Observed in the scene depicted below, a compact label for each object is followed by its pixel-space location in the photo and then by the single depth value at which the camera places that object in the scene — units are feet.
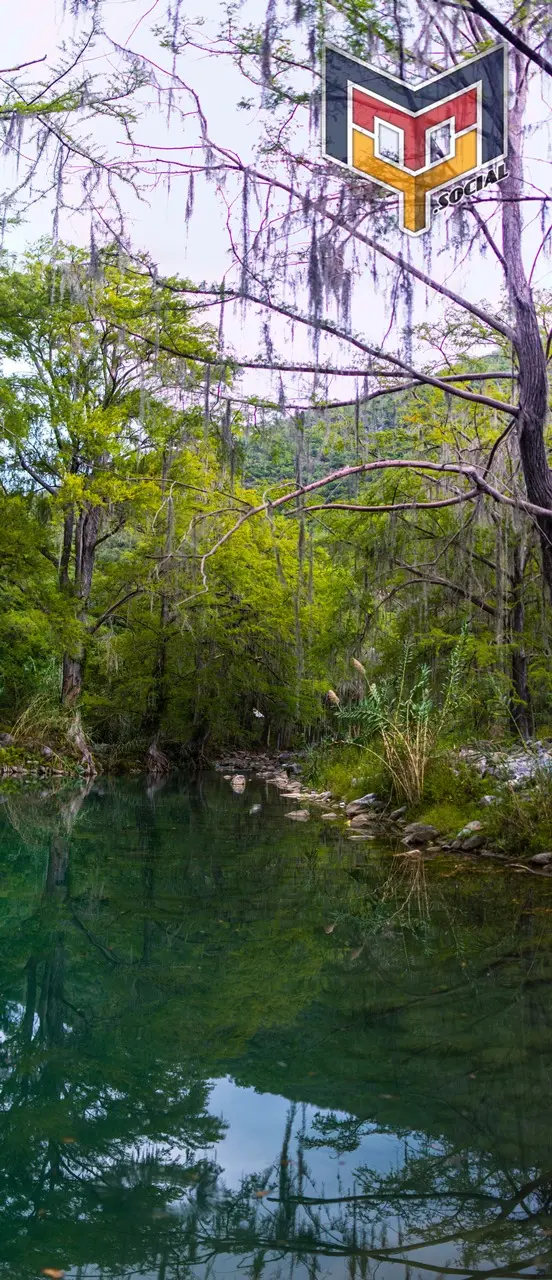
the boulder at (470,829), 24.34
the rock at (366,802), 32.22
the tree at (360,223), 20.43
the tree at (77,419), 50.67
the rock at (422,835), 25.39
